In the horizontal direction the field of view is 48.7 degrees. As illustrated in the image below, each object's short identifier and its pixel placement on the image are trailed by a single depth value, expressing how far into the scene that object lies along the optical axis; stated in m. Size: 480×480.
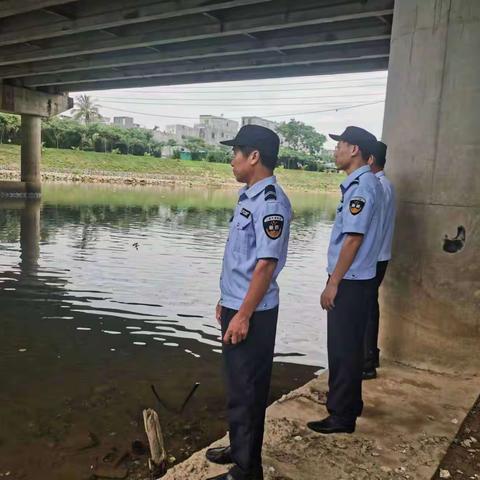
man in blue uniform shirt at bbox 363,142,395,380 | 3.92
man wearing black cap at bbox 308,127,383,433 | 3.12
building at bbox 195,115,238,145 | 105.62
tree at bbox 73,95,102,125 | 77.44
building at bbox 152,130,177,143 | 88.00
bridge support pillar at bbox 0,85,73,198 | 22.27
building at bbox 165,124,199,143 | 105.31
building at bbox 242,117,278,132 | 85.34
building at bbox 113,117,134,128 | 109.00
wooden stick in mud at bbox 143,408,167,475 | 3.00
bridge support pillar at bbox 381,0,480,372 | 4.11
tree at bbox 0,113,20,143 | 48.31
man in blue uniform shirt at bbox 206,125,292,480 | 2.46
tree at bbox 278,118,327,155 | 92.56
